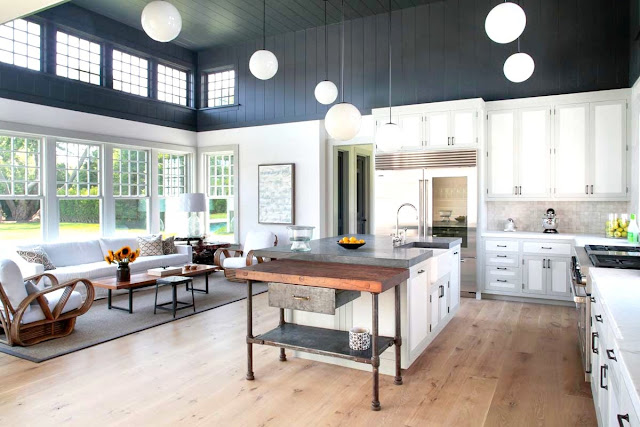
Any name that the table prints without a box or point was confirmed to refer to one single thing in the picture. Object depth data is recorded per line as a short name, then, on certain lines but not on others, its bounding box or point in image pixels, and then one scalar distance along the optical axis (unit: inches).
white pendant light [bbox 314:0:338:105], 216.1
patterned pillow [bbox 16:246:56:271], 224.6
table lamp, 319.9
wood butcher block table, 119.2
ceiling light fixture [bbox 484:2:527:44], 138.7
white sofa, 228.7
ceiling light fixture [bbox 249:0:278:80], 182.4
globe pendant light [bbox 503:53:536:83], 185.5
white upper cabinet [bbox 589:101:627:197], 224.2
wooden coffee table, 211.5
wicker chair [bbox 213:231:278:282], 288.4
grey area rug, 163.9
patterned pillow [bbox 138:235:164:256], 286.7
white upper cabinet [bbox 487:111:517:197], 246.8
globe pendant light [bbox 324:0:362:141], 147.6
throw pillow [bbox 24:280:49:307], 168.6
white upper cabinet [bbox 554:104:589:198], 231.6
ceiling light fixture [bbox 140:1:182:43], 139.8
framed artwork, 319.0
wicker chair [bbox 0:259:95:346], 159.5
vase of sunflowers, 220.1
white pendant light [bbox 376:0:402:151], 174.9
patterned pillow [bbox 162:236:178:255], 295.7
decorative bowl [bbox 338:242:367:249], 156.8
